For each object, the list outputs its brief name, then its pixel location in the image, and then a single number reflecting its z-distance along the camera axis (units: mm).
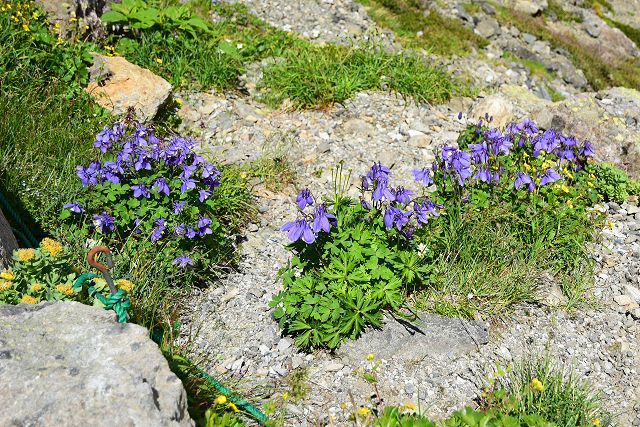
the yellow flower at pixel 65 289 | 3449
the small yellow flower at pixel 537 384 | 3547
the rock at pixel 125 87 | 6445
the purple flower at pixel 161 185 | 4348
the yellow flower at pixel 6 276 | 3389
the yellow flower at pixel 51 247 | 3598
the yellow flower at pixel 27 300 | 3281
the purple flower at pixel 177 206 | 4427
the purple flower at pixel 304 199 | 3812
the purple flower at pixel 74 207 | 4463
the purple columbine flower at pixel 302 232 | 3752
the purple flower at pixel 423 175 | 4609
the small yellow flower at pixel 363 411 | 3393
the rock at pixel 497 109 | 7410
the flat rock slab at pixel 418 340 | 4215
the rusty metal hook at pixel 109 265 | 3203
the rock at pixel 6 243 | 3654
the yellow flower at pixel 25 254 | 3457
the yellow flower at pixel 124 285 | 3681
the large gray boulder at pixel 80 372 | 2547
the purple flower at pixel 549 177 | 4898
